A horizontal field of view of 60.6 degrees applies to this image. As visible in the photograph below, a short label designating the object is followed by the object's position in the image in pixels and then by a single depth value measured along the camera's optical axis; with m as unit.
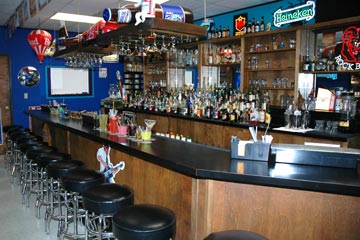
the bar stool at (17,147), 4.62
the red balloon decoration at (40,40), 5.75
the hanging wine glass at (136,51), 3.87
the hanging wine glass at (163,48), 3.37
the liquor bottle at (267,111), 4.31
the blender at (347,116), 3.60
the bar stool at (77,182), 2.53
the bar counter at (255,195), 1.77
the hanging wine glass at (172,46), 3.46
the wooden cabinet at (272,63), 5.51
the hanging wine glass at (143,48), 3.60
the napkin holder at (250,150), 2.12
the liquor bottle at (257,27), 5.68
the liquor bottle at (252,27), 5.73
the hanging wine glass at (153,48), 3.44
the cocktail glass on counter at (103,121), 3.66
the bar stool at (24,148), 4.02
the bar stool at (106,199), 2.08
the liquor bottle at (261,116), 4.43
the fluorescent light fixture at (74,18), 6.33
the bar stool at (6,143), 5.68
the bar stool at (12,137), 5.03
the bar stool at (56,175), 2.89
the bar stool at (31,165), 3.64
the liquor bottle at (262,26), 5.64
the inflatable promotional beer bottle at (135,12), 2.82
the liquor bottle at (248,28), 5.79
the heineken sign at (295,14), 4.61
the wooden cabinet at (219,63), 6.33
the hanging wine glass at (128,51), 3.95
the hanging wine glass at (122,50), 3.76
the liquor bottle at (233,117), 4.53
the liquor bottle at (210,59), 6.63
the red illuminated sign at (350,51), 4.61
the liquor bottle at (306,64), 5.03
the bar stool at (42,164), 3.33
